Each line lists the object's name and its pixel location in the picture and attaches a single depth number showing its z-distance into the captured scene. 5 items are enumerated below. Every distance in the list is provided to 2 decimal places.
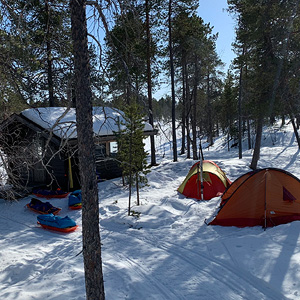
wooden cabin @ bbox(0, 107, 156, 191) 12.64
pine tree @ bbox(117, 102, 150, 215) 9.58
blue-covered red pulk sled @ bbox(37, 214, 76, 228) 8.29
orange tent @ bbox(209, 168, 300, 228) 7.52
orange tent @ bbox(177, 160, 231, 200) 10.83
